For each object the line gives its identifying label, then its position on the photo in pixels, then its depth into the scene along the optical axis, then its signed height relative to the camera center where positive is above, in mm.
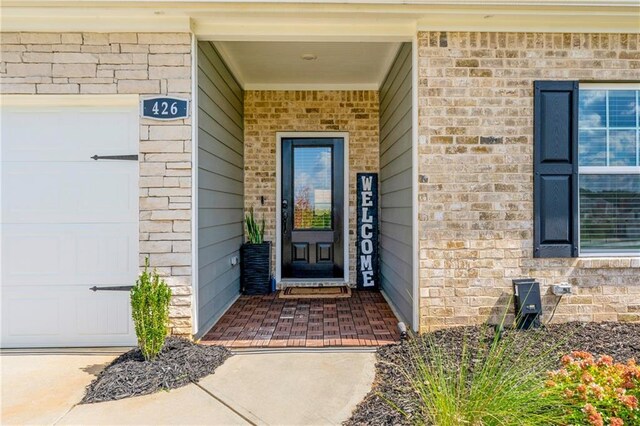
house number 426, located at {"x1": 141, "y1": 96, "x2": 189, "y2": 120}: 3439 +834
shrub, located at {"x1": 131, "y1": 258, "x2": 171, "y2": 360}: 2955 -757
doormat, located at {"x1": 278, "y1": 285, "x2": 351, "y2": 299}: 5188 -1057
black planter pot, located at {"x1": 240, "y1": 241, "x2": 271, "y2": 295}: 5410 -765
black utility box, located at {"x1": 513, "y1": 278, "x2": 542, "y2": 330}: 3475 -768
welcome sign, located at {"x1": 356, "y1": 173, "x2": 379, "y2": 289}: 5719 -162
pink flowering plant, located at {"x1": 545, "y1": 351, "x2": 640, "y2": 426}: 1804 -825
